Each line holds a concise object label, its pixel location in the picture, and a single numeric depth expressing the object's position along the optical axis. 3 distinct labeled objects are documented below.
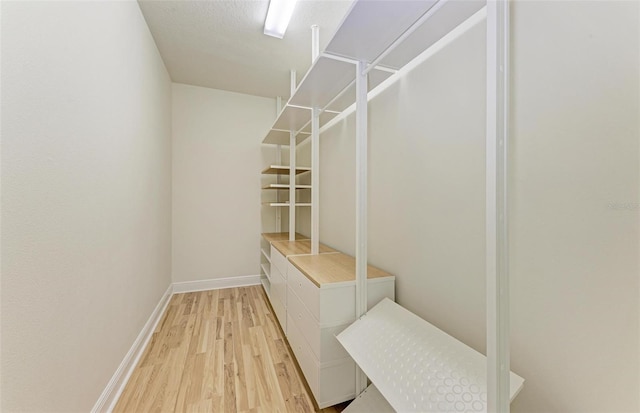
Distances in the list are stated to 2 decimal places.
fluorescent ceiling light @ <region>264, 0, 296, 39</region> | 1.84
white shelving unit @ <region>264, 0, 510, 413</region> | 0.74
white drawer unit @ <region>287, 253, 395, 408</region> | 1.38
